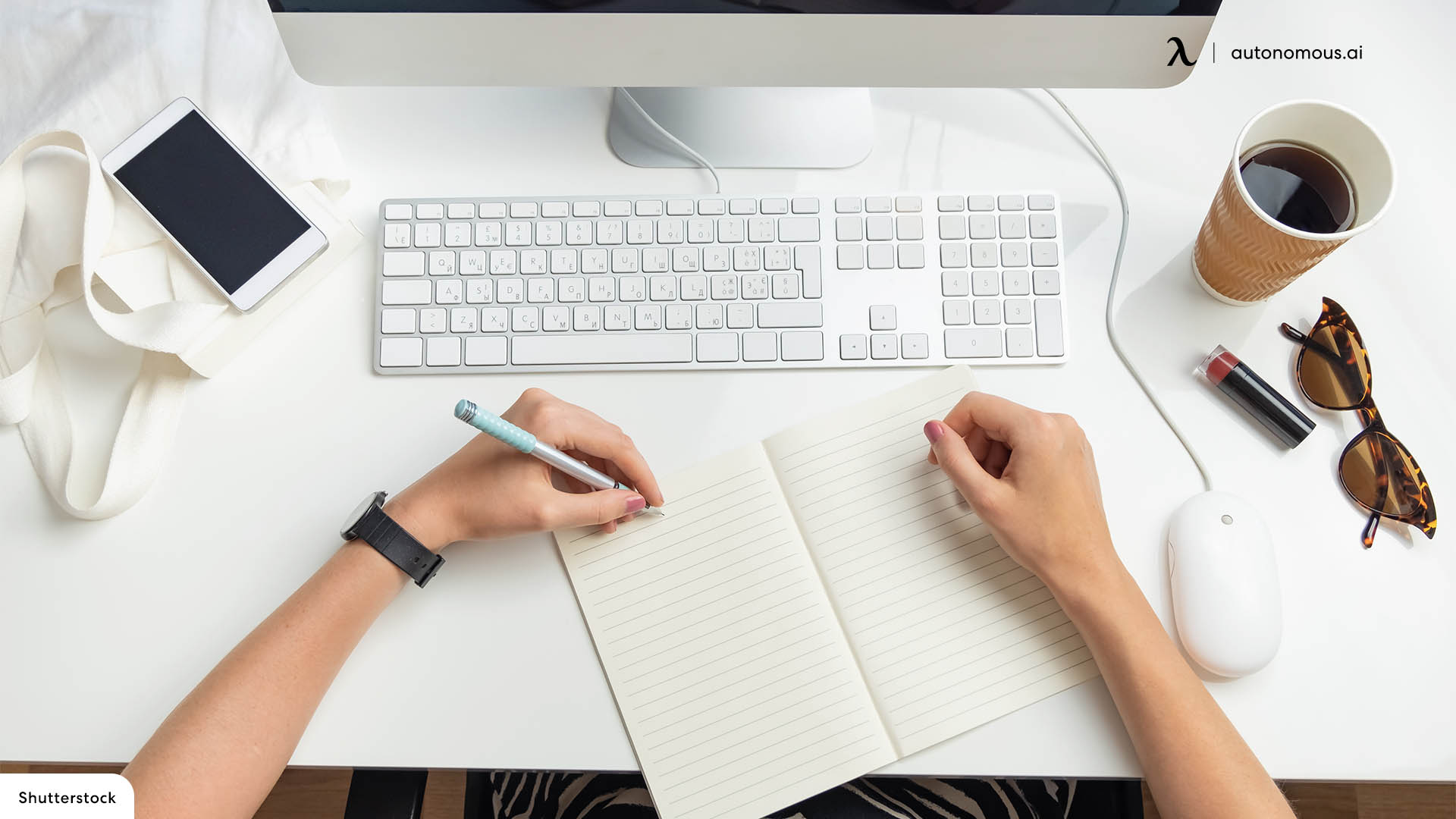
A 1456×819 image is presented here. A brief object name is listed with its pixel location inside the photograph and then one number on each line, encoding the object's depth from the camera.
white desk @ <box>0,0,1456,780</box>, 0.63
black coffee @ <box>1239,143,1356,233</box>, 0.64
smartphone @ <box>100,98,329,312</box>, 0.66
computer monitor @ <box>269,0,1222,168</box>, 0.60
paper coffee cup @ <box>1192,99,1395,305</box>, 0.60
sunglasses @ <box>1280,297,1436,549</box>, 0.66
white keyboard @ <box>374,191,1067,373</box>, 0.69
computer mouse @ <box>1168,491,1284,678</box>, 0.61
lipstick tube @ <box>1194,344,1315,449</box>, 0.67
